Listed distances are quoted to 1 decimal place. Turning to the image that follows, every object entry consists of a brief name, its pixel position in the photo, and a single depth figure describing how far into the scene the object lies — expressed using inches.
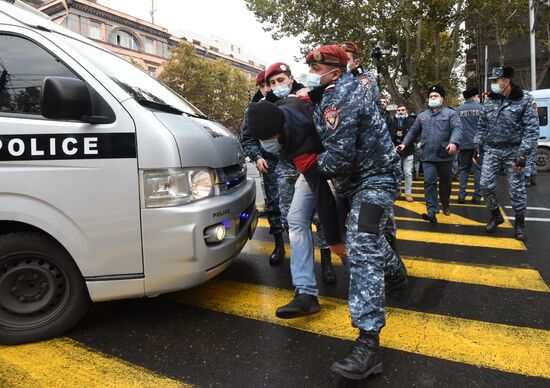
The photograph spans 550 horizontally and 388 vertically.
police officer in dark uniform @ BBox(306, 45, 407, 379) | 85.2
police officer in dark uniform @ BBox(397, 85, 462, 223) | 227.5
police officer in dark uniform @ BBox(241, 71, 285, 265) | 158.7
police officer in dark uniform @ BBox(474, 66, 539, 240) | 182.4
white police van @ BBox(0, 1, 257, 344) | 93.1
